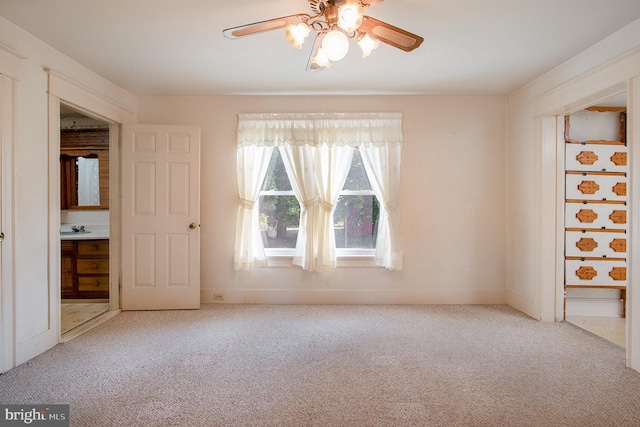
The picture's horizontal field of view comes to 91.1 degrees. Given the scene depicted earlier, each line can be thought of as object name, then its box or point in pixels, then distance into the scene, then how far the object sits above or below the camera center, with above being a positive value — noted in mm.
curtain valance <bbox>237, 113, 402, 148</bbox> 3711 +979
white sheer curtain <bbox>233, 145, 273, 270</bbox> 3682 +85
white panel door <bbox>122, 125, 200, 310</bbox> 3510 -67
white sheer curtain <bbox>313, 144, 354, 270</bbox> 3682 +299
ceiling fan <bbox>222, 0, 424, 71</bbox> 1596 +1030
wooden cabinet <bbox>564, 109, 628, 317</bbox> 3416 +7
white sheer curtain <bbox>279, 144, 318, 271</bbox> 3682 +228
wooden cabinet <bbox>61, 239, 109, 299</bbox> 3975 -713
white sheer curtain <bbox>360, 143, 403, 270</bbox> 3679 +241
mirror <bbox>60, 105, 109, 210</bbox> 4309 +698
